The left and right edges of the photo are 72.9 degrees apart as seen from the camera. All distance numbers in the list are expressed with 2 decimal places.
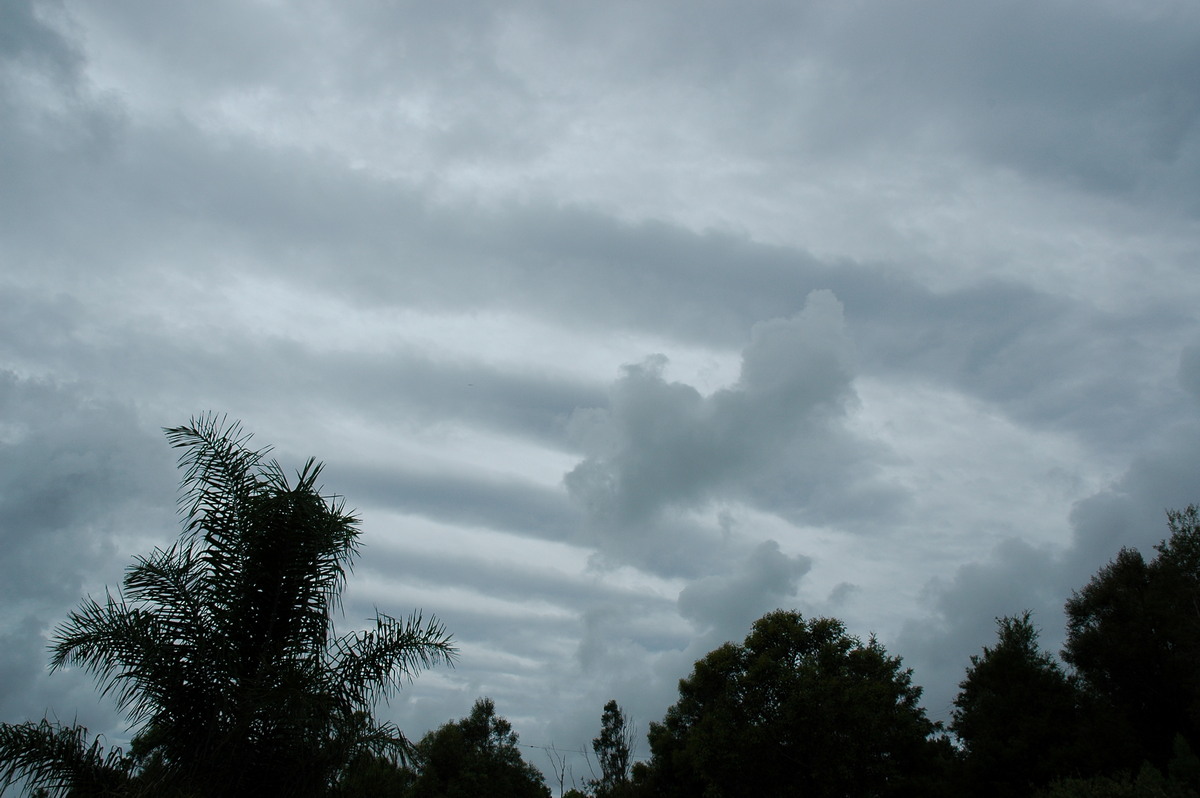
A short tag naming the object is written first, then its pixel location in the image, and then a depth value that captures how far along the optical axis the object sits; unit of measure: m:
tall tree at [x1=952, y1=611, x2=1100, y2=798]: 39.09
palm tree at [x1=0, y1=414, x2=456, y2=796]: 11.23
